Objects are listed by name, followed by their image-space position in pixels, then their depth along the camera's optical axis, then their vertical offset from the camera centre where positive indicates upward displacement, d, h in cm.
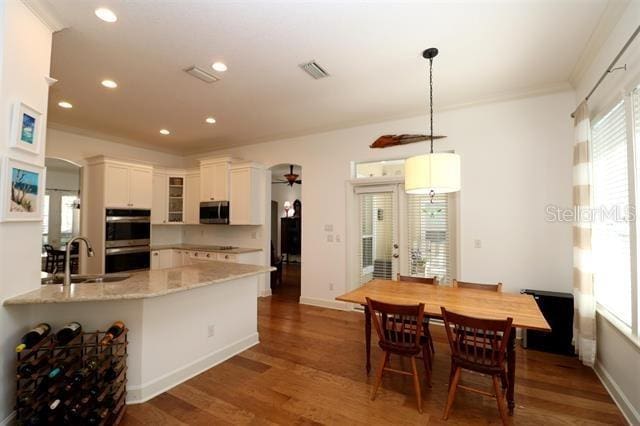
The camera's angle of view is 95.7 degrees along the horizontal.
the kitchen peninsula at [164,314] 217 -81
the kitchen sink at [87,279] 267 -56
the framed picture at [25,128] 189 +63
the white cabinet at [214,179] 556 +82
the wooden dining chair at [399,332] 221 -93
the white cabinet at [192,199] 611 +46
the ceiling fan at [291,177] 728 +110
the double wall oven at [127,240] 491 -34
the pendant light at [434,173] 244 +41
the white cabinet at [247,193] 538 +51
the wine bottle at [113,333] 195 -79
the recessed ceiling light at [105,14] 219 +159
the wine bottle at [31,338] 183 -77
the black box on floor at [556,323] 313 -111
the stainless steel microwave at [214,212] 556 +17
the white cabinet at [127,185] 493 +64
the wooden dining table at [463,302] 216 -70
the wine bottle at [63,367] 184 -98
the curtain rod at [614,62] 200 +124
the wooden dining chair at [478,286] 283 -67
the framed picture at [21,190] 183 +20
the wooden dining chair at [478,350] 192 -95
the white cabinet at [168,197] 596 +51
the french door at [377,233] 448 -19
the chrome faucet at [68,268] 237 -39
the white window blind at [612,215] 228 +5
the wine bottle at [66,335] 196 -78
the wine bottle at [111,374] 198 -106
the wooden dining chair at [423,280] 316 -68
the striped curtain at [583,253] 275 -31
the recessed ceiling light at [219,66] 294 +159
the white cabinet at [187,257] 527 -70
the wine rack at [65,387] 185 -110
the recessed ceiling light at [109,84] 332 +160
